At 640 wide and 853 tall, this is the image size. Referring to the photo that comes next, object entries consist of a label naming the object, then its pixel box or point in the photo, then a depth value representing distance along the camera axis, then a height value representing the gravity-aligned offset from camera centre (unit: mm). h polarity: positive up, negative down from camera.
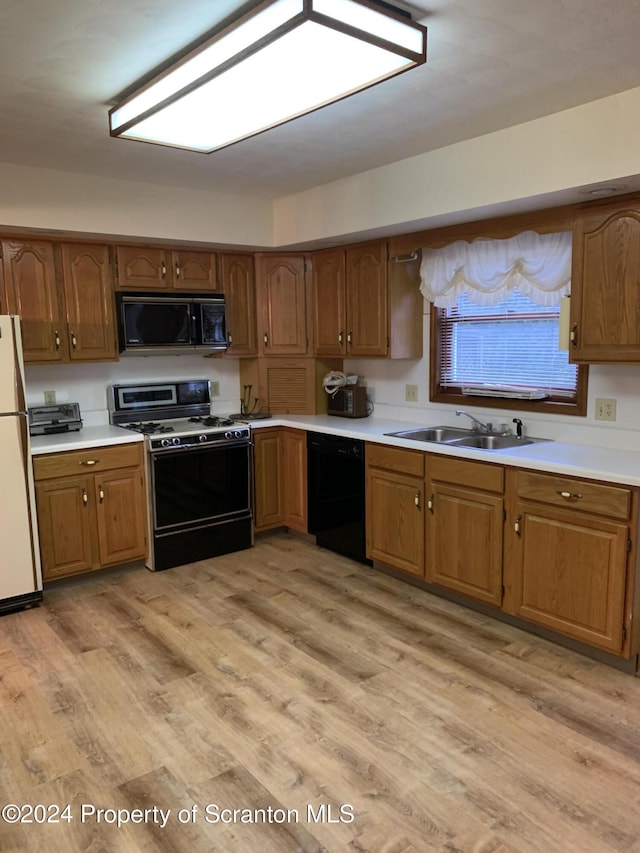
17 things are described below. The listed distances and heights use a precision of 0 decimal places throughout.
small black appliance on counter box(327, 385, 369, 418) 4641 -467
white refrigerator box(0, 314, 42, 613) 3371 -799
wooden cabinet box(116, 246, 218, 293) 4160 +493
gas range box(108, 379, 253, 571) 4059 -887
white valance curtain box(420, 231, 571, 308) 3398 +380
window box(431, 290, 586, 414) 3576 -137
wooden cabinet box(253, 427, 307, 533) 4574 -1008
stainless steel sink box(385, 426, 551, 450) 3738 -625
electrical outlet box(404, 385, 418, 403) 4418 -395
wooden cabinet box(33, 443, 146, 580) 3717 -1001
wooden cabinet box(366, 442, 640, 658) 2746 -1018
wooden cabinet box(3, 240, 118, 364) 3799 +278
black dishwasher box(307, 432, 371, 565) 4082 -1033
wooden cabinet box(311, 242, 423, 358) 4168 +236
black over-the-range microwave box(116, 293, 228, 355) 4141 +126
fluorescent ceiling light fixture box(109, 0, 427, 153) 1781 +867
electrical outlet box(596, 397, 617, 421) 3278 -394
